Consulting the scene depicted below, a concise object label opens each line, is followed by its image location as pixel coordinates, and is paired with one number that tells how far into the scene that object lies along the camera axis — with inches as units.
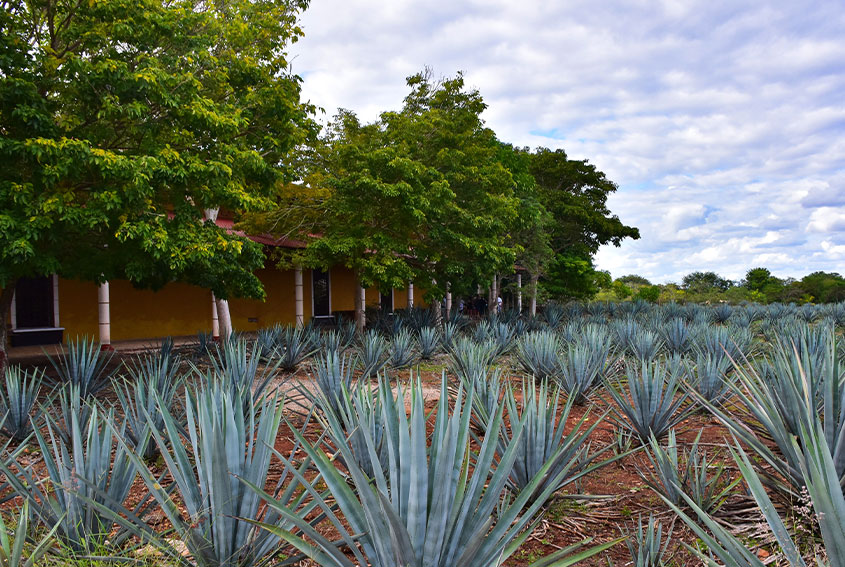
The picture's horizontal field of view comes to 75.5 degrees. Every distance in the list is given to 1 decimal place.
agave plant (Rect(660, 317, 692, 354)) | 361.1
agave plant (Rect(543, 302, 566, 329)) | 614.1
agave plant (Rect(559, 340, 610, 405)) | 230.7
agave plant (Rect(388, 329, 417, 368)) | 331.0
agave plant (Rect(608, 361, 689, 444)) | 170.9
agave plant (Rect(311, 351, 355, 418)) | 202.8
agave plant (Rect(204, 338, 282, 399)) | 202.6
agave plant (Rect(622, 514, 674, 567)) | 89.5
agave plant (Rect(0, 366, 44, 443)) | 187.2
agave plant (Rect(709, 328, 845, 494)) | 110.7
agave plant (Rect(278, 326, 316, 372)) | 339.0
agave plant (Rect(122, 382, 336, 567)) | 82.8
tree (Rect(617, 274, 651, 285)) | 2159.9
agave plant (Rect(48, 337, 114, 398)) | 244.4
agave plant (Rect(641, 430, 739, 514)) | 115.9
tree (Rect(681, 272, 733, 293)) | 1558.1
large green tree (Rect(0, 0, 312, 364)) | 241.0
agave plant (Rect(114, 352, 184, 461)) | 151.5
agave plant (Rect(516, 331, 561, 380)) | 269.1
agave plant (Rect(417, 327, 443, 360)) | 391.5
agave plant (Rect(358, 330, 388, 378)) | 305.3
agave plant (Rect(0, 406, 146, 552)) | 98.2
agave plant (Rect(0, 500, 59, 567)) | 73.0
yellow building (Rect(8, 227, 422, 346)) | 493.7
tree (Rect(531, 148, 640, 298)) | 913.5
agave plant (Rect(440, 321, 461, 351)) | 418.6
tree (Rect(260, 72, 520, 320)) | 433.1
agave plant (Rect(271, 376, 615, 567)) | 65.7
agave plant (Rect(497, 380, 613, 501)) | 123.8
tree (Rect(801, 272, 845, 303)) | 1437.0
